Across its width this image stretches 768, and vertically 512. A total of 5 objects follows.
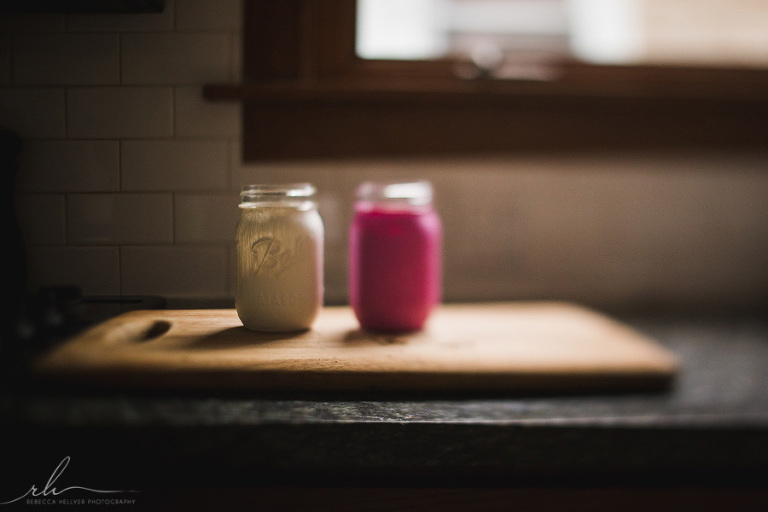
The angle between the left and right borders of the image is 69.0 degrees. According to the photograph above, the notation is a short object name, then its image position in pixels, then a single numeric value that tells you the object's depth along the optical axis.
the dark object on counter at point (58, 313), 0.49
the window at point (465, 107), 0.70
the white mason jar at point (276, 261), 0.56
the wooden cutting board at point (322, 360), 0.49
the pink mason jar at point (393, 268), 0.65
